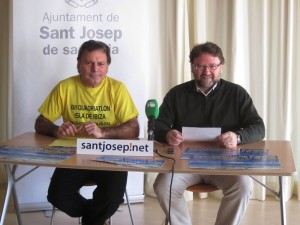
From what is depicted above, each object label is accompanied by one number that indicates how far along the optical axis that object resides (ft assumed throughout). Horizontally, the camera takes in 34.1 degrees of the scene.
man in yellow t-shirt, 9.16
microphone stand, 8.24
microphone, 8.21
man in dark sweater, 8.70
